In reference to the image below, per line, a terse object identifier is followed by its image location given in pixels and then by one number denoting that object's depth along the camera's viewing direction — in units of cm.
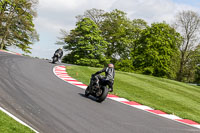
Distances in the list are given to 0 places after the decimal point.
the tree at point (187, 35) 4747
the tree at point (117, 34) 5101
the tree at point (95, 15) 5528
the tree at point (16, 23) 4550
